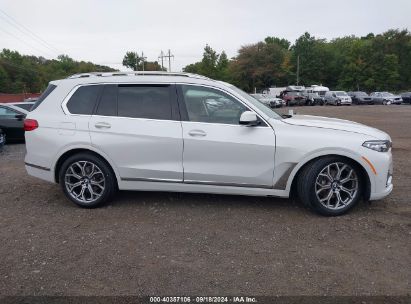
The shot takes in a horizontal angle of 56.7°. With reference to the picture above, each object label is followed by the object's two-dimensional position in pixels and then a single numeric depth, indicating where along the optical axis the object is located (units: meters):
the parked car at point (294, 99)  42.03
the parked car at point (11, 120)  11.61
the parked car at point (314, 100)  42.28
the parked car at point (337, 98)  40.72
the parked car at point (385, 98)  41.03
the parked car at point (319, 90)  44.39
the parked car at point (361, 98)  43.09
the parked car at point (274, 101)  37.13
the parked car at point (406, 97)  41.09
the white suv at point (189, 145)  4.67
